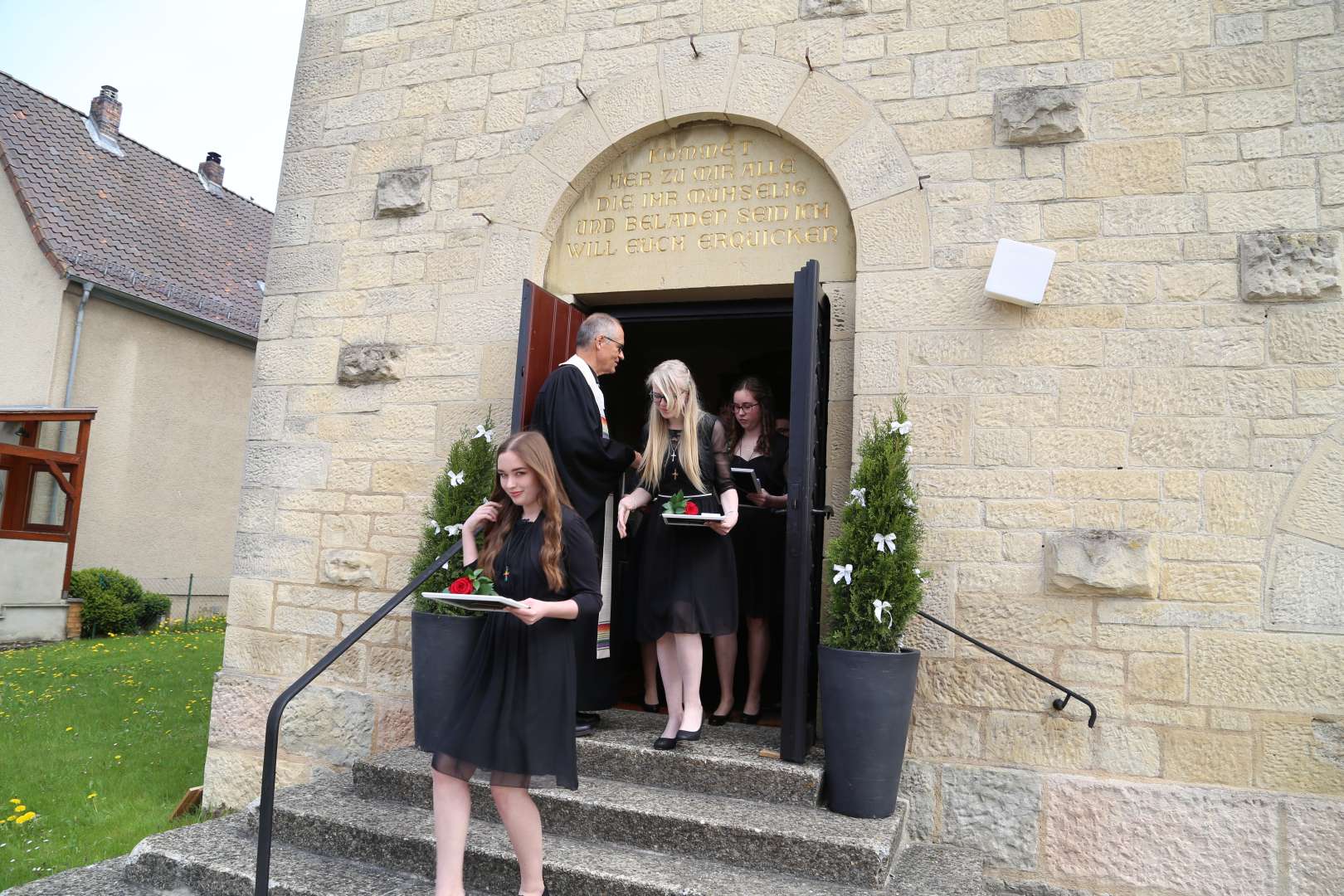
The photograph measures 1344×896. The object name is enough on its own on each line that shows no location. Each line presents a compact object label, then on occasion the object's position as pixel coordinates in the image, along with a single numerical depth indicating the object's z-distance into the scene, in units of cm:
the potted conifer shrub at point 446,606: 413
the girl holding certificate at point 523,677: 285
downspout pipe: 1335
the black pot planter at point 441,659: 412
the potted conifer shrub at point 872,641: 362
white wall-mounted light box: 409
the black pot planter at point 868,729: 362
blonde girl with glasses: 402
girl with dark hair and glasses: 473
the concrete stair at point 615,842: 328
